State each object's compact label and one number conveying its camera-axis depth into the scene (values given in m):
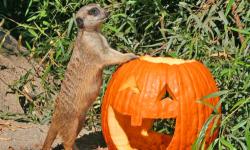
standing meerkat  5.10
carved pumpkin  4.43
